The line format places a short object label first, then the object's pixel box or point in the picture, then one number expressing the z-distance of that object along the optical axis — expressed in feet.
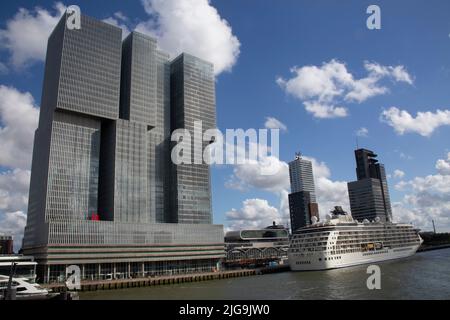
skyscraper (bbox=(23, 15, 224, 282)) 465.47
